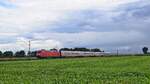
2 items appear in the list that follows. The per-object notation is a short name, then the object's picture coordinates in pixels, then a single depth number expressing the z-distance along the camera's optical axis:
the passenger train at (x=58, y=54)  146.88
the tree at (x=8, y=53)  183.18
